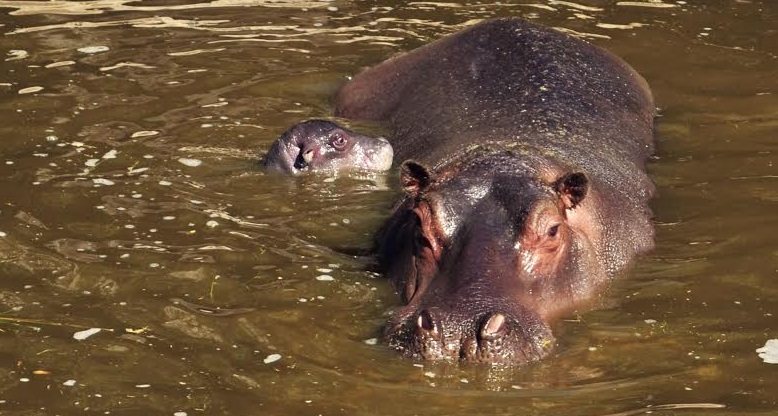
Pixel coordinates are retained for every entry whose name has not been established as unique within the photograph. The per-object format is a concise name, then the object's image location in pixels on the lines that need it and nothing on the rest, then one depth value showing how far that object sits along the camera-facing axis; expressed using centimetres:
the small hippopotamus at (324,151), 1776
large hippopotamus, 1207
